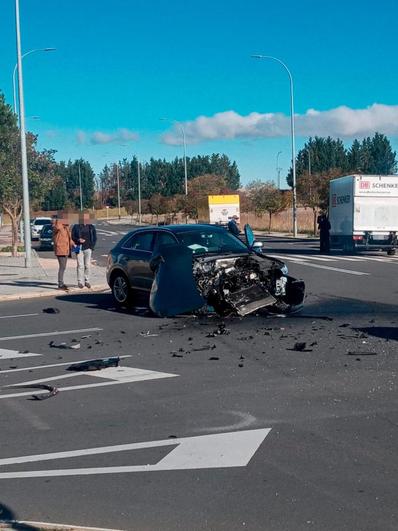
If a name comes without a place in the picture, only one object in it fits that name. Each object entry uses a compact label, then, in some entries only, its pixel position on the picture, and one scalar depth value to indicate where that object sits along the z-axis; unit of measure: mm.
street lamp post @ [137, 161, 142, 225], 90688
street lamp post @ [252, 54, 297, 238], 50081
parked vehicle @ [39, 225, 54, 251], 43456
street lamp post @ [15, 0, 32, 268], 24812
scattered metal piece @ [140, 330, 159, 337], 11914
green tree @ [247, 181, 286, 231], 58688
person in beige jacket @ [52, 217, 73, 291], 18250
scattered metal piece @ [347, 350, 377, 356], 9805
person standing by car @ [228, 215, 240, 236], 27367
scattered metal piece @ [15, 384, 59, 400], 8133
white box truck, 30047
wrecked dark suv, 13195
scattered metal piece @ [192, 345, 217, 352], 10500
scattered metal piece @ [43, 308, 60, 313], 15094
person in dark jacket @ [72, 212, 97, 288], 18016
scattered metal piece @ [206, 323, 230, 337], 11719
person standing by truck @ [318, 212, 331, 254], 32262
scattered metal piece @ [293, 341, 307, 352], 10249
